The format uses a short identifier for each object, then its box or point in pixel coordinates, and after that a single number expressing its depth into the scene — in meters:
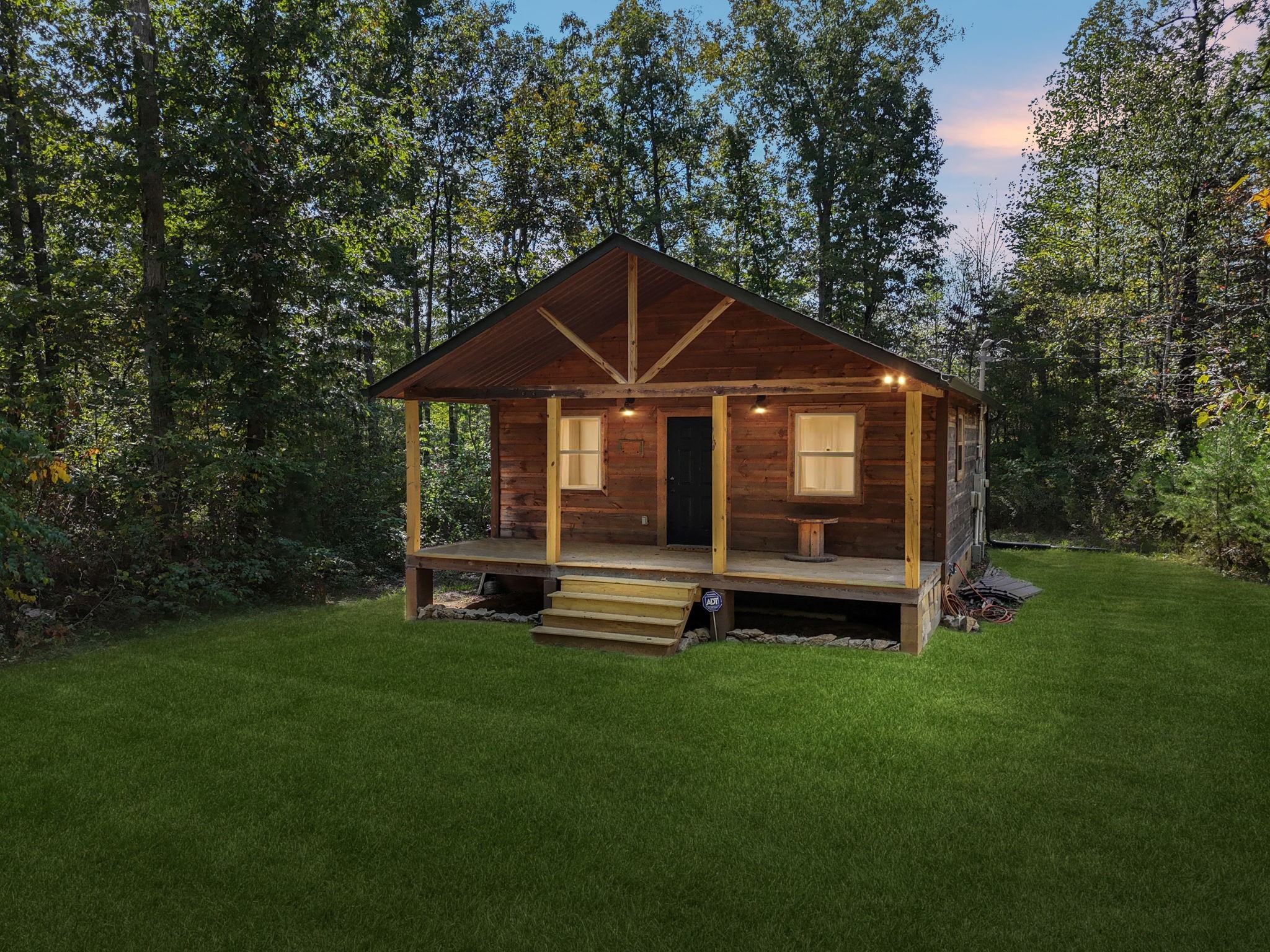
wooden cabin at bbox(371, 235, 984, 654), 8.52
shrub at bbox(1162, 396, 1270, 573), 12.38
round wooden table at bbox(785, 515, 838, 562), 9.86
